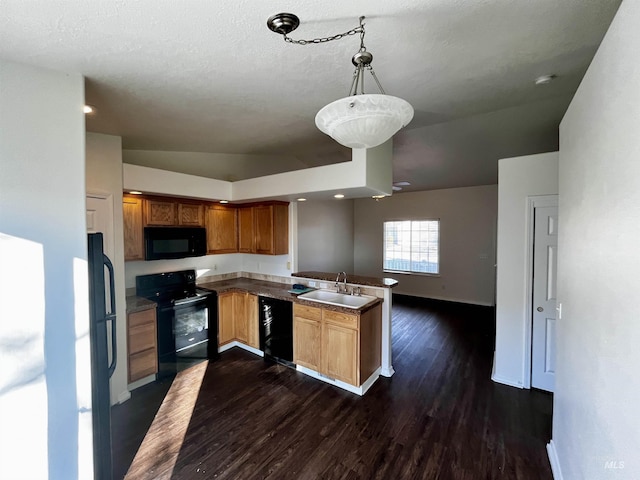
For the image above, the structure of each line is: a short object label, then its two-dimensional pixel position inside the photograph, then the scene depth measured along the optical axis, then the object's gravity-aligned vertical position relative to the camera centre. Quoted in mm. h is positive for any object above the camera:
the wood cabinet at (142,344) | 2848 -1187
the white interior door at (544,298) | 2777 -676
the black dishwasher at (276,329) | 3357 -1226
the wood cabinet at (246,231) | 4137 +40
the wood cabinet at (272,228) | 3902 +80
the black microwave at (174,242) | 3139 -106
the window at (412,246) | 6742 -331
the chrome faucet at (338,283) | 3419 -628
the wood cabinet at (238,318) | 3691 -1177
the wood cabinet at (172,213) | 3207 +265
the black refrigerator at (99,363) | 1680 -811
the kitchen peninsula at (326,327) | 2824 -1101
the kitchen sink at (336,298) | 3207 -788
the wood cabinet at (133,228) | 3014 +66
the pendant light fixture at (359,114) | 1117 +512
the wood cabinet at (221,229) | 3875 +71
